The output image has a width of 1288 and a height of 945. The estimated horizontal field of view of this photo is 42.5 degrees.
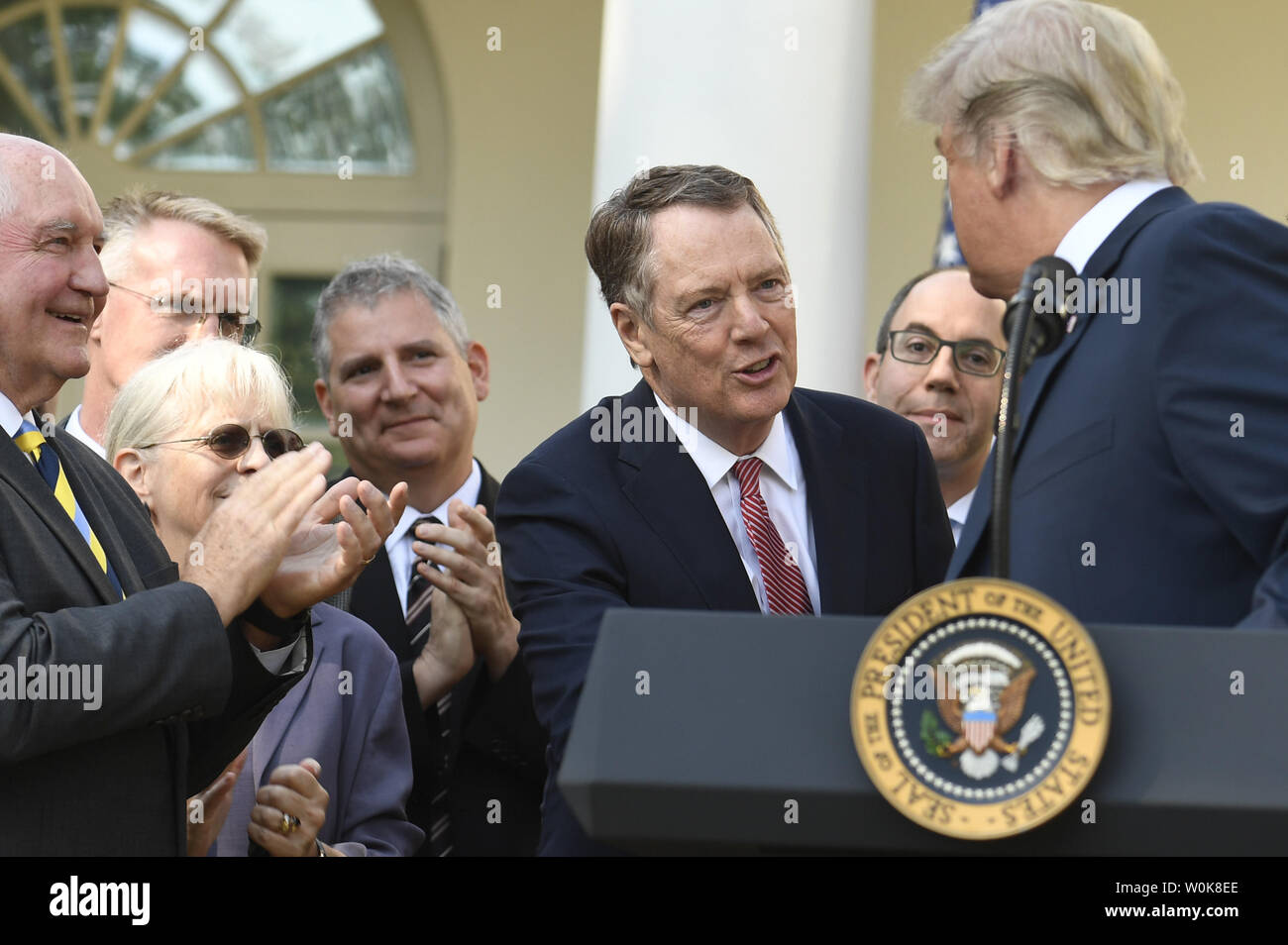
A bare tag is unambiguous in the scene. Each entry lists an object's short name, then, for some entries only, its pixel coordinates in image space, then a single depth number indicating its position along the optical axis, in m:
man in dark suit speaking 2.67
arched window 8.16
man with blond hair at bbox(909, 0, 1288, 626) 1.95
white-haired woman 3.27
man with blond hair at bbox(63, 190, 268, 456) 4.01
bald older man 2.32
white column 4.80
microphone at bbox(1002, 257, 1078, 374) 1.86
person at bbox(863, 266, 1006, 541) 4.33
